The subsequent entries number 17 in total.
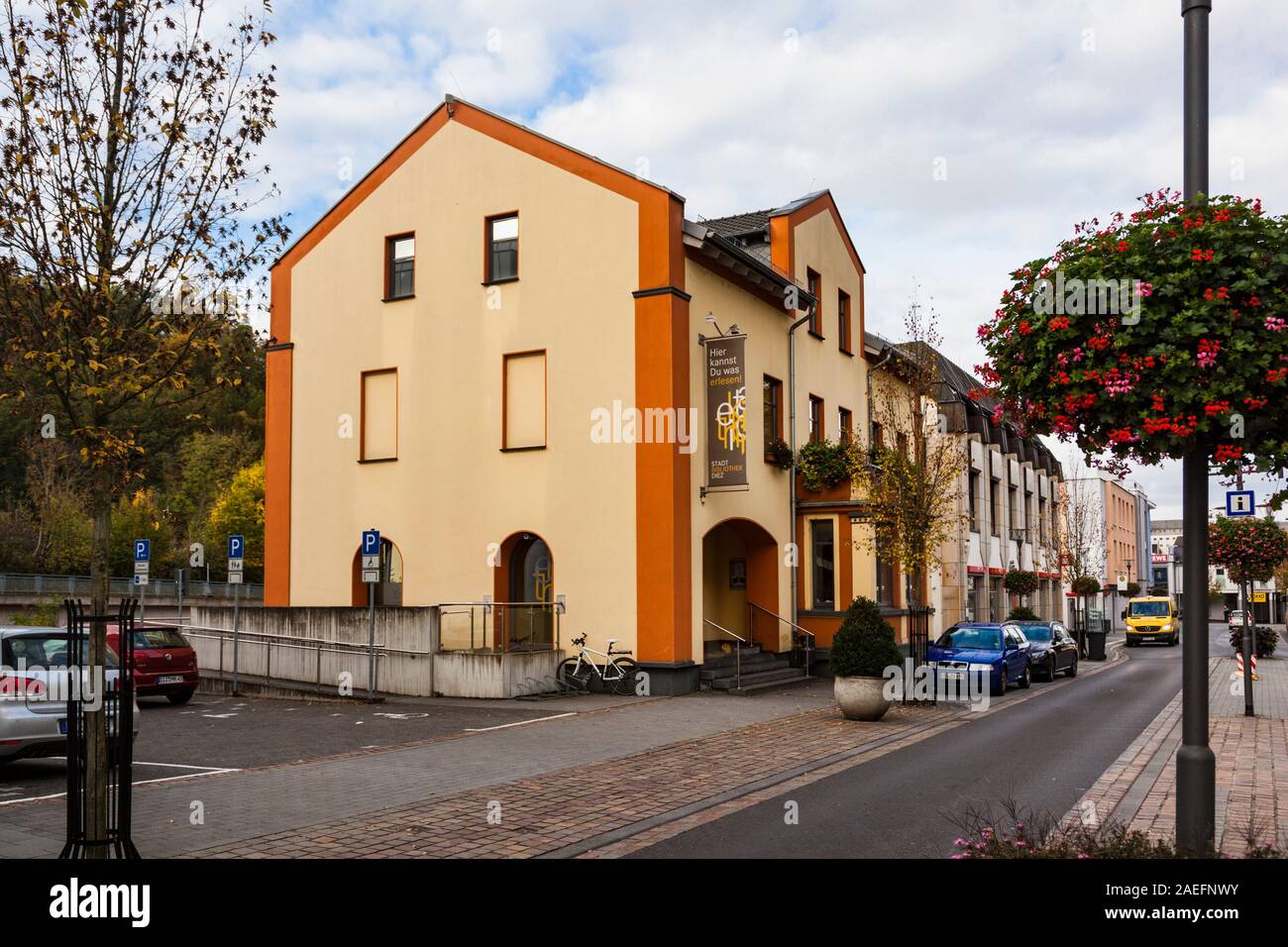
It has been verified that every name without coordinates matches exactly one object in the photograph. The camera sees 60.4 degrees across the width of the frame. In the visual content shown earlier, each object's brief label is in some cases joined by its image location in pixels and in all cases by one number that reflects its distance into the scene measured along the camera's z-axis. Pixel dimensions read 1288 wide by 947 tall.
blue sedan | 21.12
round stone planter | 15.99
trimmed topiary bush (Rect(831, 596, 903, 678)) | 16.11
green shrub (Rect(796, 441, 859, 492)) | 24.50
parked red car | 18.70
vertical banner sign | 20.73
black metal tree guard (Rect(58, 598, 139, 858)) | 6.61
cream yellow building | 20.42
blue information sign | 14.31
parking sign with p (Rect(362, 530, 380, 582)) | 18.22
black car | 25.06
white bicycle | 19.75
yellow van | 48.09
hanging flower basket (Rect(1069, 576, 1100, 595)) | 42.47
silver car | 10.71
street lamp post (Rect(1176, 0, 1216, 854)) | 6.45
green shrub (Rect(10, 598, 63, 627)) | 33.47
